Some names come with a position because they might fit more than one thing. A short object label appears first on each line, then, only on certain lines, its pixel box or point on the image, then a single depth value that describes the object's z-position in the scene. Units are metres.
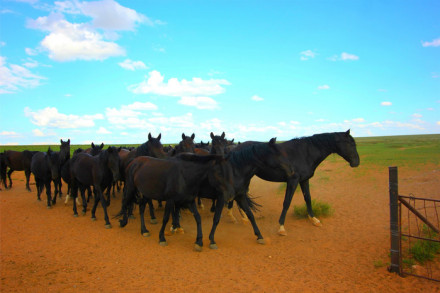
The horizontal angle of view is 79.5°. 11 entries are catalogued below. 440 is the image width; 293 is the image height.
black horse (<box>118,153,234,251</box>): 6.31
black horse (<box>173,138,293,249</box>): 6.52
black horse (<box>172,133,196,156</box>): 9.48
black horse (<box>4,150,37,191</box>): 14.93
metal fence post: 5.02
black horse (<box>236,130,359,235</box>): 7.95
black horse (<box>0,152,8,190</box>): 15.76
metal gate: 5.01
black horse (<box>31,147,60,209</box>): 10.80
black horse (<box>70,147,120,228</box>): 8.39
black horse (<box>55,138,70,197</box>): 10.82
